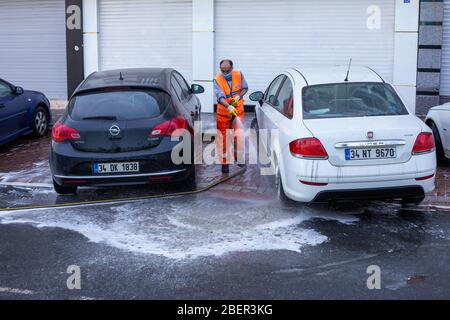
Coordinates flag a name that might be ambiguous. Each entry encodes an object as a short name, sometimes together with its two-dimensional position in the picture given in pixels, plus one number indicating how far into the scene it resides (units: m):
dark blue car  10.94
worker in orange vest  9.17
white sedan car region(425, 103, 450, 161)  8.98
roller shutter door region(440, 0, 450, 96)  13.57
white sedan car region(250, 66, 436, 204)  6.30
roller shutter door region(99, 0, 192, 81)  14.87
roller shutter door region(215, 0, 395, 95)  13.85
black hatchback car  7.36
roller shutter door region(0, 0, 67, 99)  16.00
